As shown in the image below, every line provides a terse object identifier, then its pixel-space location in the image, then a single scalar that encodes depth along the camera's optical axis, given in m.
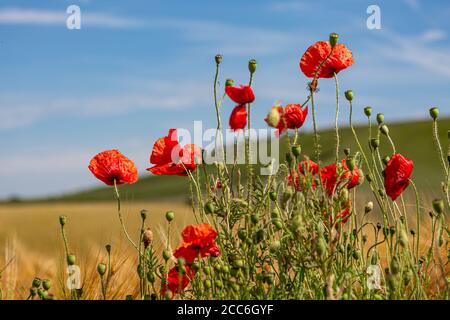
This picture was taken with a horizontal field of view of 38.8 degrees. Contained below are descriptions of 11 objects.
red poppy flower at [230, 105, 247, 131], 2.10
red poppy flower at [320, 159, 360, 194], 2.17
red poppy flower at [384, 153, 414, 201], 2.13
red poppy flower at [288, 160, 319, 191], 2.02
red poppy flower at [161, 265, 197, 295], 2.09
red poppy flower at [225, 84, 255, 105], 2.11
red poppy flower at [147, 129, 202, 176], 2.27
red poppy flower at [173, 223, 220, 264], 1.92
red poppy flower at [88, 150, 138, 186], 2.27
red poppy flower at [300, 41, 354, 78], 2.22
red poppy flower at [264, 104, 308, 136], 2.15
